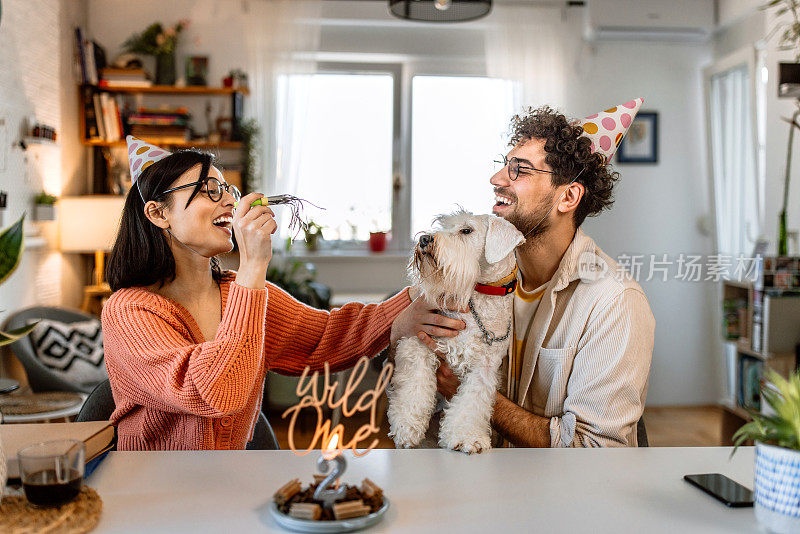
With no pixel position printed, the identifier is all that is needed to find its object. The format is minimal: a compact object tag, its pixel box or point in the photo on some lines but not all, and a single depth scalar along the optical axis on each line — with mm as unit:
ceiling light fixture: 4324
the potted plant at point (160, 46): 5141
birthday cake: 1018
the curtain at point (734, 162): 4871
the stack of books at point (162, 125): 5004
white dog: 1565
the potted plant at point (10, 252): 1113
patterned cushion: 3852
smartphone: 1130
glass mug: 1054
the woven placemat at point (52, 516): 997
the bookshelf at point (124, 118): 5012
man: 1663
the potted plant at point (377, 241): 5613
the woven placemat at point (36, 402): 3225
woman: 1430
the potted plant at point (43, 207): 4238
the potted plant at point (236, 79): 5254
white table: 1054
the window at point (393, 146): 5633
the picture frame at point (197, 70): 5250
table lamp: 4398
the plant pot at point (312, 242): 5130
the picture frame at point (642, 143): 5629
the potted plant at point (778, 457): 981
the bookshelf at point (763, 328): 3576
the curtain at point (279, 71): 5371
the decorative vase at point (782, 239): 3770
